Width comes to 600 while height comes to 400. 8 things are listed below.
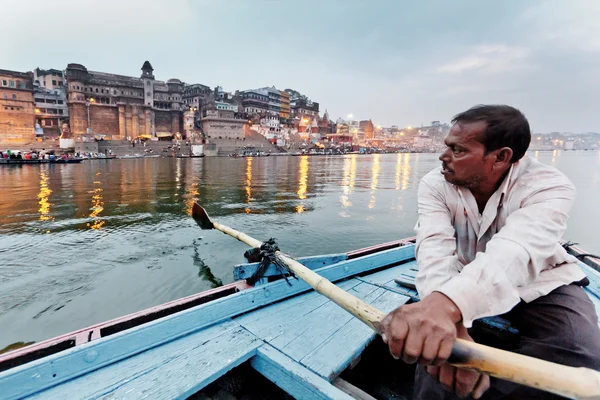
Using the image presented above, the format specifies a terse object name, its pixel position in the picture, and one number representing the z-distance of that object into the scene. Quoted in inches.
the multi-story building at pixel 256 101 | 3398.1
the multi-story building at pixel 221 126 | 2795.3
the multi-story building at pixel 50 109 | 2375.7
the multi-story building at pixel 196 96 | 3024.1
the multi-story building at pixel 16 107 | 2134.6
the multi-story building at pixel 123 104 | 2413.9
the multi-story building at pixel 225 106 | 3006.4
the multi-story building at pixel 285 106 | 3902.6
